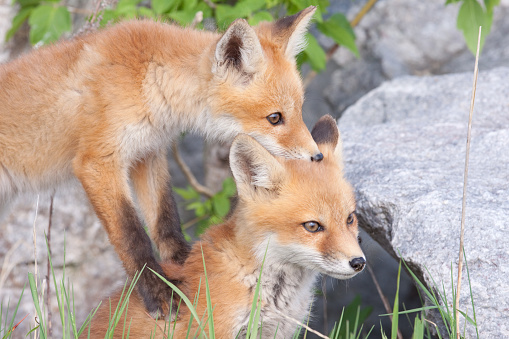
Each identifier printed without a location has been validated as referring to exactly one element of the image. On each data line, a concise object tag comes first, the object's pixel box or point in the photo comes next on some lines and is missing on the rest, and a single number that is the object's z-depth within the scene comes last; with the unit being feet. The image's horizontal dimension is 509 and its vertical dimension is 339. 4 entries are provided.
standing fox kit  18.78
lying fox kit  16.88
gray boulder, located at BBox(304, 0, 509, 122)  35.78
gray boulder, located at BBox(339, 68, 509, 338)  17.39
